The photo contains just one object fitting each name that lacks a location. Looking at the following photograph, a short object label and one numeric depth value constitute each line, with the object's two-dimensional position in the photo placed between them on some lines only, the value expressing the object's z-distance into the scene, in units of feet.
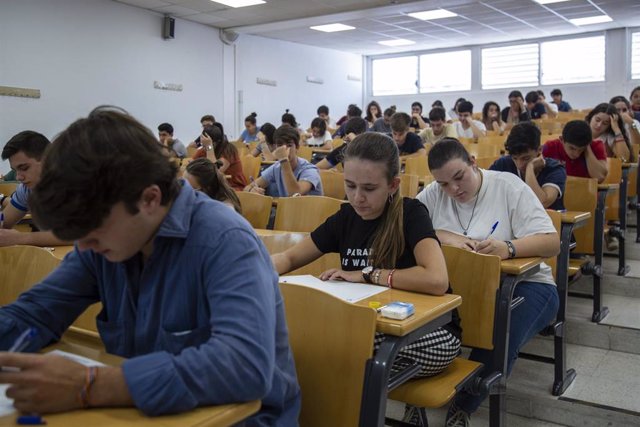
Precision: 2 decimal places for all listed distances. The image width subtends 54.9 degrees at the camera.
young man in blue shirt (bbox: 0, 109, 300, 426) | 3.00
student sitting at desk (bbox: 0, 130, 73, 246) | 9.69
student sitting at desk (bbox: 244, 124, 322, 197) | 14.33
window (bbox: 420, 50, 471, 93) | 49.12
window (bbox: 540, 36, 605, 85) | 43.86
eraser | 4.93
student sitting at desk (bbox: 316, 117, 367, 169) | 22.45
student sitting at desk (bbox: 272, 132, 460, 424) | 5.96
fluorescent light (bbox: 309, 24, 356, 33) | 38.60
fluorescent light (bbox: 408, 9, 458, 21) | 34.66
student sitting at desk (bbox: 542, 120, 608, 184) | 12.13
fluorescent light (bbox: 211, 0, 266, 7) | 30.27
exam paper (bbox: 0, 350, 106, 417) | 3.05
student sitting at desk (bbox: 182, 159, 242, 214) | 9.43
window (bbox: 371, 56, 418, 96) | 52.03
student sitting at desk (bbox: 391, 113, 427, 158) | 19.26
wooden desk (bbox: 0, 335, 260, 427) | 2.93
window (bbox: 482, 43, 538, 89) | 46.21
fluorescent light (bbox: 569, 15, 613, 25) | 37.86
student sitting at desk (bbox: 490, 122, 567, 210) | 10.17
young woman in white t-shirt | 7.50
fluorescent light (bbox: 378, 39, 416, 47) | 44.62
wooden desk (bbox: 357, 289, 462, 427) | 4.68
